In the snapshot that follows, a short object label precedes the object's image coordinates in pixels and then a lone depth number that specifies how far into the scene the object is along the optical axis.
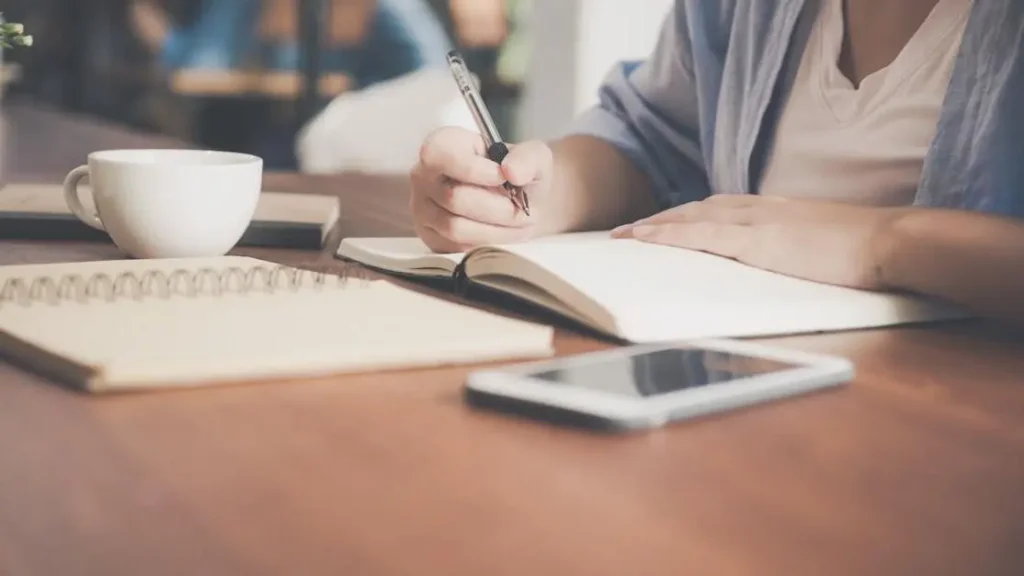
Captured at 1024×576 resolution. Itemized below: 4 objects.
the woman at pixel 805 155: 0.71
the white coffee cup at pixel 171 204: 0.75
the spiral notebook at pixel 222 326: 0.48
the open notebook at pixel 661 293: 0.59
